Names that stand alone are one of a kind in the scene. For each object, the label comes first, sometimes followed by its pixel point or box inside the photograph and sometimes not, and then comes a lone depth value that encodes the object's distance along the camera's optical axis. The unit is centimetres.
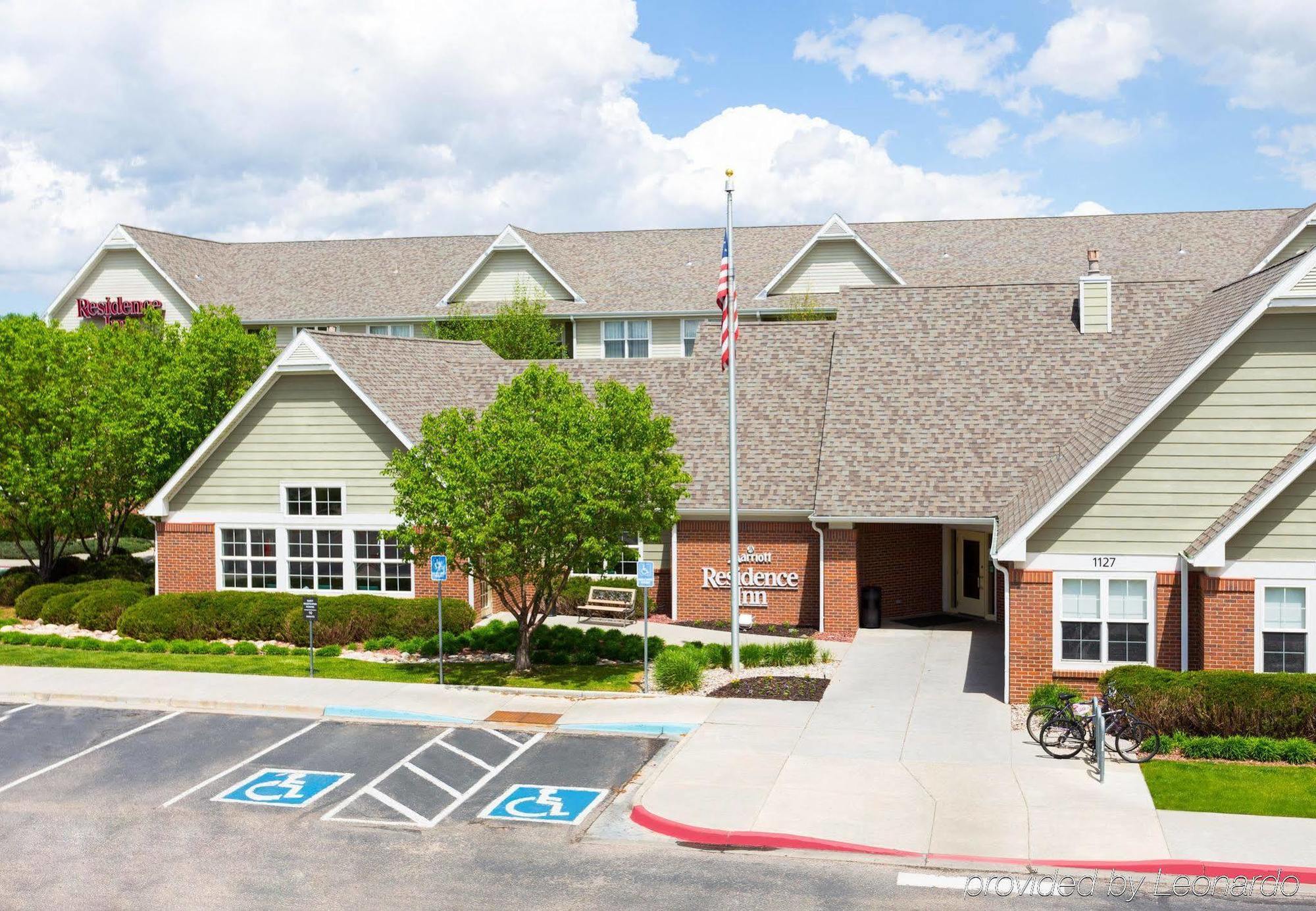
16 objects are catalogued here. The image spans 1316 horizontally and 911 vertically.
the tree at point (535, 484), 2328
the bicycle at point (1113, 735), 1858
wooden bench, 3042
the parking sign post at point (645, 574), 2247
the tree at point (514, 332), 5134
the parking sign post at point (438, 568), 2334
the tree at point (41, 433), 3231
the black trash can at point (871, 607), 2930
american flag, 2488
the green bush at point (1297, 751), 1839
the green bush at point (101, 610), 3009
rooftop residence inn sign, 5909
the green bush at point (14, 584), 3462
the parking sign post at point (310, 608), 2473
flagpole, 2462
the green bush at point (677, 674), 2308
